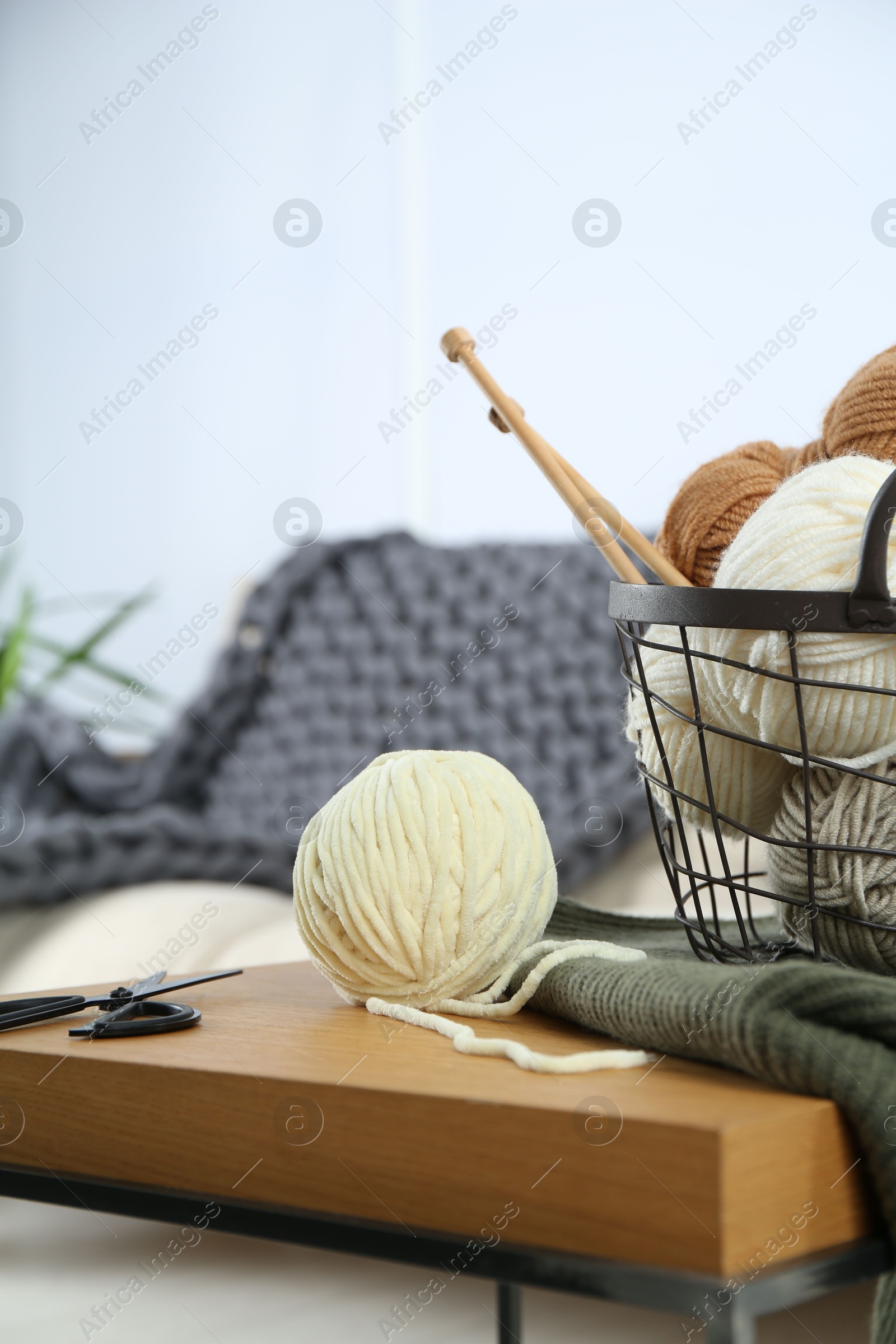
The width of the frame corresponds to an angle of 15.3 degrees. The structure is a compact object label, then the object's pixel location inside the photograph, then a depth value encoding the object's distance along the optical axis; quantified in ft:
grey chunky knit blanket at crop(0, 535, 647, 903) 7.41
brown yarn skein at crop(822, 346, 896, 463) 4.04
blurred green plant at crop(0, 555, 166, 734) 10.98
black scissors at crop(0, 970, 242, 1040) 3.99
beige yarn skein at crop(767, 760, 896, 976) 3.91
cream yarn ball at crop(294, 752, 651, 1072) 4.01
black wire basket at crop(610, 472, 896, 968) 3.84
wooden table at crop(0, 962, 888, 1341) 3.51
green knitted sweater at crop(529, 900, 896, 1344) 3.59
